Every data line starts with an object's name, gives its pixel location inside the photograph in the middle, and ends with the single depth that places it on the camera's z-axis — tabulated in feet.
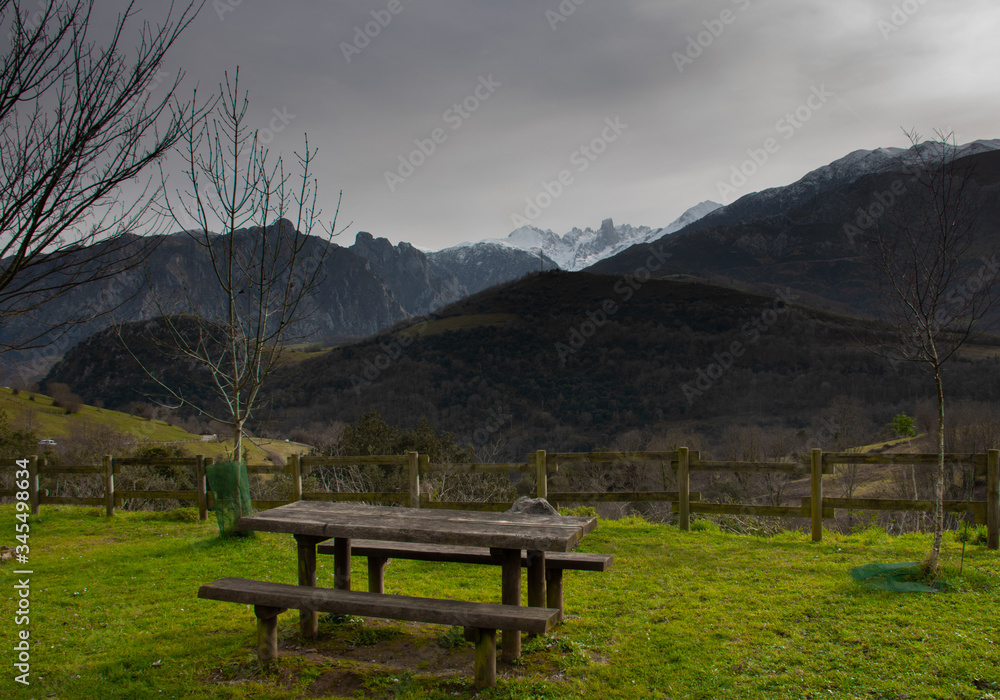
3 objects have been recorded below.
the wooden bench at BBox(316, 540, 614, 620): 14.51
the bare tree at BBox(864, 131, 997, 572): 19.42
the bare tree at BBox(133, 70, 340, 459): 25.57
